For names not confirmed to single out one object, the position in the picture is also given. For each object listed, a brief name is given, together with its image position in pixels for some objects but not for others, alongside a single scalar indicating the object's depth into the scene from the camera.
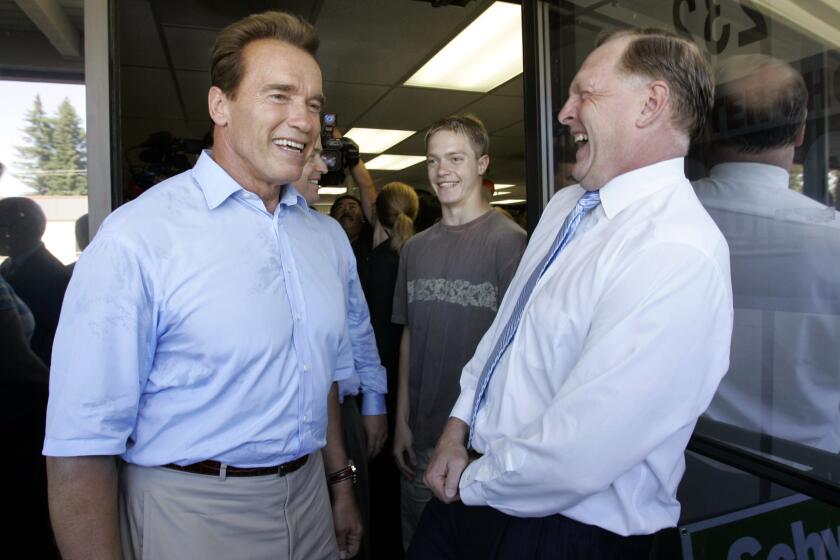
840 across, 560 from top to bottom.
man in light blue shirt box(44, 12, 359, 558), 0.97
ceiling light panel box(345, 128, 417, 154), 6.54
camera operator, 2.67
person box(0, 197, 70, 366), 1.71
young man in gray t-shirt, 1.88
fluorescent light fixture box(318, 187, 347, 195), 12.85
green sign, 1.22
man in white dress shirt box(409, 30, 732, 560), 0.87
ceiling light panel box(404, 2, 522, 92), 3.35
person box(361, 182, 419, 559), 2.49
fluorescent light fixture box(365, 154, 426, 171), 8.38
